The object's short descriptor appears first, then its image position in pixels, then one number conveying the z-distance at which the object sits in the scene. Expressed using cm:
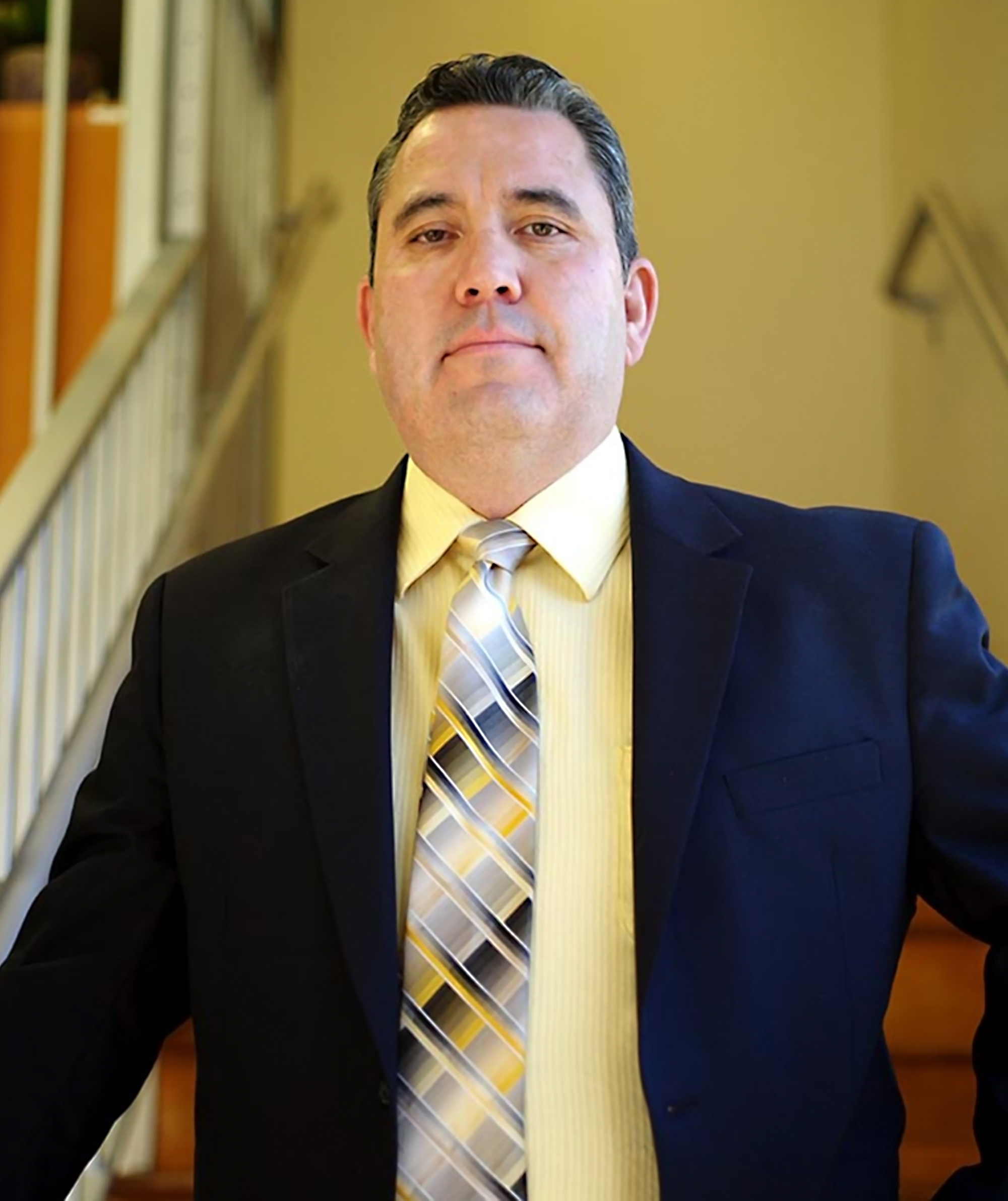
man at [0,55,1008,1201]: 110
